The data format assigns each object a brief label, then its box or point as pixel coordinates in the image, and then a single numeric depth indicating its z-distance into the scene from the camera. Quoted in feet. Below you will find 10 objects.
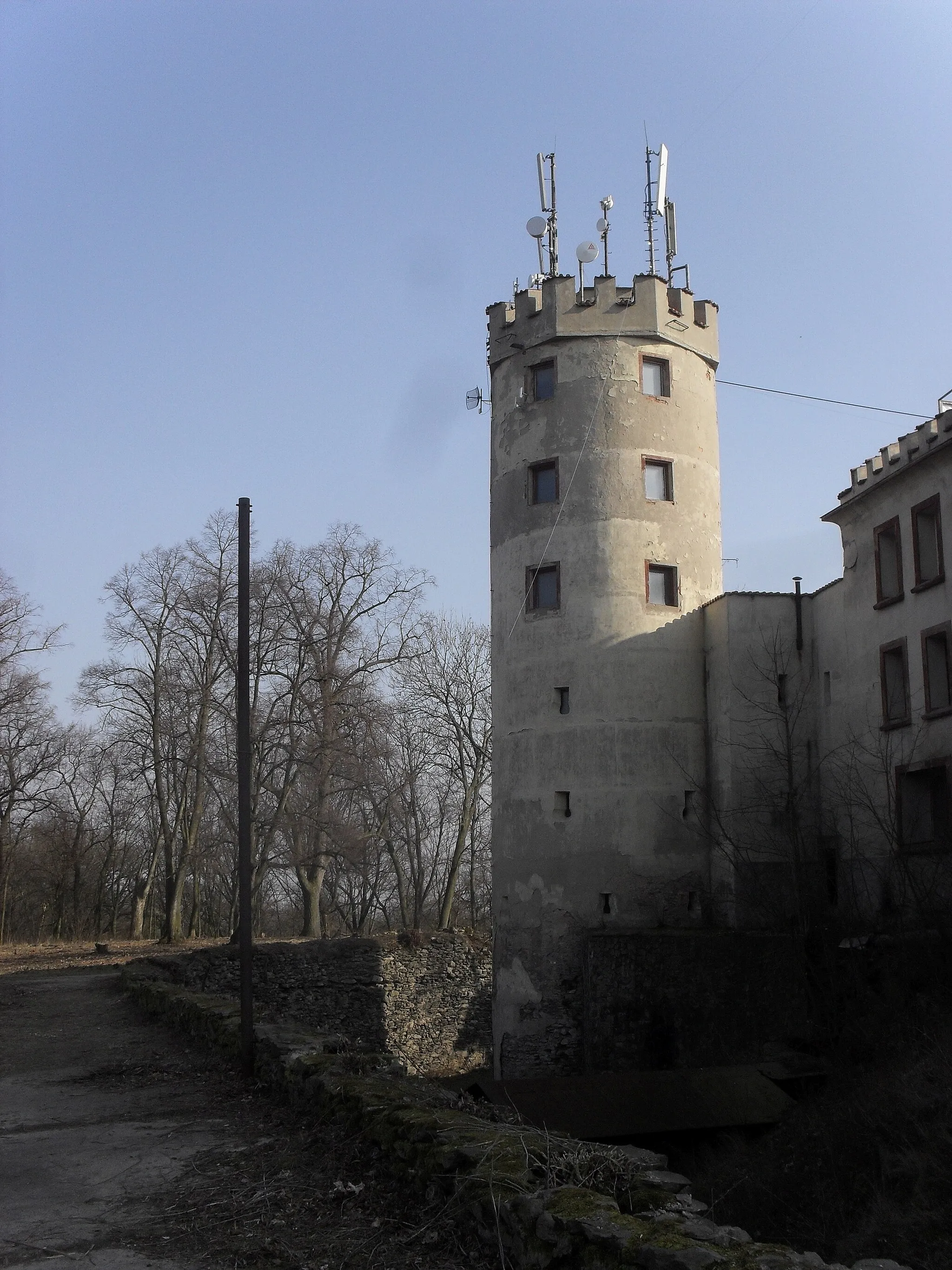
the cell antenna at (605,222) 103.09
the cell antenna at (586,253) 101.09
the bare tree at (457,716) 161.07
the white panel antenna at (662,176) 103.76
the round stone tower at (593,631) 87.76
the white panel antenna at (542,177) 107.55
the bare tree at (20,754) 134.72
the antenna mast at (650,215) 102.37
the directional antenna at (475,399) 105.40
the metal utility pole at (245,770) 41.37
